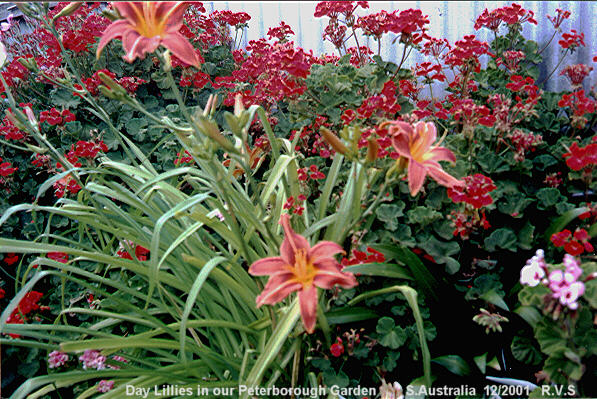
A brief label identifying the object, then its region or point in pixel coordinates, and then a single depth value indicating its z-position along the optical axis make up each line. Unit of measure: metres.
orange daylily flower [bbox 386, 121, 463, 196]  0.98
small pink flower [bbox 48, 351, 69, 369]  1.38
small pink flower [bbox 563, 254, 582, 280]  0.95
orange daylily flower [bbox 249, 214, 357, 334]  0.94
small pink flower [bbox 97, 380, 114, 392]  1.32
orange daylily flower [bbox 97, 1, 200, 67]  0.95
